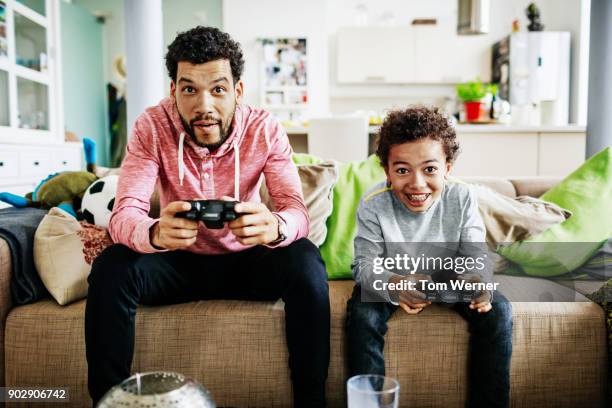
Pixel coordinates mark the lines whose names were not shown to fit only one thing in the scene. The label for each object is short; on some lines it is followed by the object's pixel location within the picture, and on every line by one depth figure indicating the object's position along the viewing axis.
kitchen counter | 3.14
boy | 1.15
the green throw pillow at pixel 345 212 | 1.57
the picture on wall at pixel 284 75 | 5.71
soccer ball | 1.52
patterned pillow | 1.30
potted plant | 3.40
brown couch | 1.23
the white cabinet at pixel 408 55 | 5.70
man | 1.06
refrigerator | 5.31
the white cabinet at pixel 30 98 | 3.08
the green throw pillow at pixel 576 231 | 1.51
